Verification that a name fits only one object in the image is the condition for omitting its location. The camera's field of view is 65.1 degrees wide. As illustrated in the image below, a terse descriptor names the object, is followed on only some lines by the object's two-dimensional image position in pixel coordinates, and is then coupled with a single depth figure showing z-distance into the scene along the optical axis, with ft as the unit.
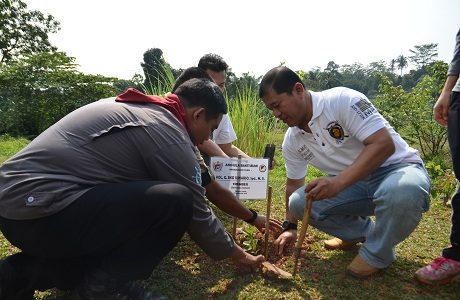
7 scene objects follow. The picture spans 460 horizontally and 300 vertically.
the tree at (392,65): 315.37
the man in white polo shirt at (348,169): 7.03
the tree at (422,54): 258.37
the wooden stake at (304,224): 7.18
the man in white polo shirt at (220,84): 11.17
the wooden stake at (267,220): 7.89
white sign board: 8.66
